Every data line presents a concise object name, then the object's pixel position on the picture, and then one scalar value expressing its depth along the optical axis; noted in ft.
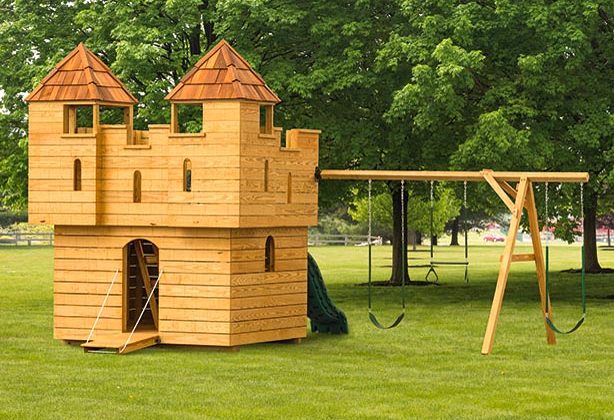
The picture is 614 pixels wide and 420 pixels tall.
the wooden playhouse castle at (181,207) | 68.49
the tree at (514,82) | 93.56
